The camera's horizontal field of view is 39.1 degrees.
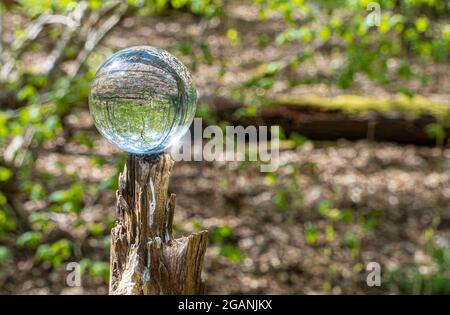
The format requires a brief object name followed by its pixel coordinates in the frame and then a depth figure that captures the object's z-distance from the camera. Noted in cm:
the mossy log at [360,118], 591
